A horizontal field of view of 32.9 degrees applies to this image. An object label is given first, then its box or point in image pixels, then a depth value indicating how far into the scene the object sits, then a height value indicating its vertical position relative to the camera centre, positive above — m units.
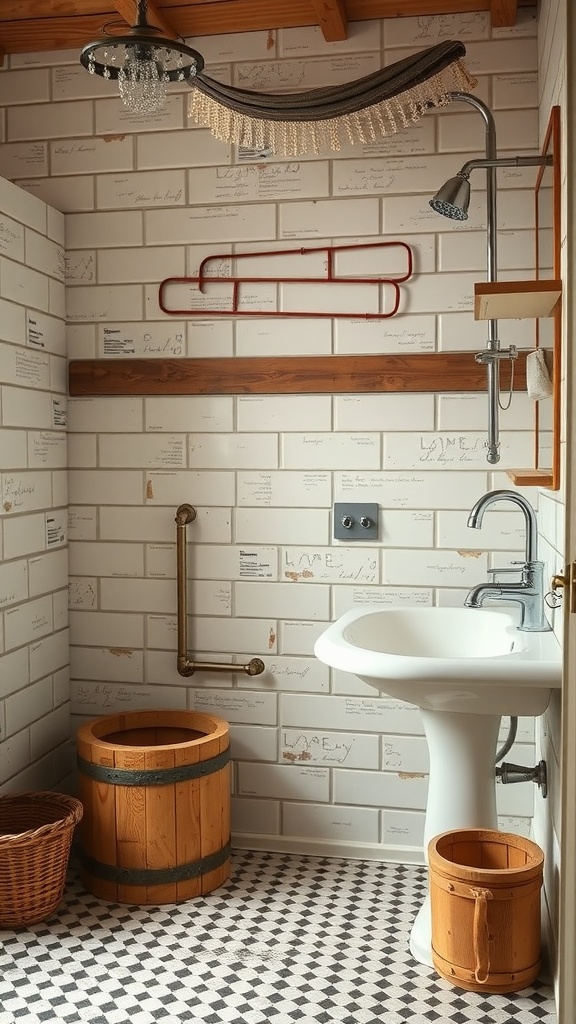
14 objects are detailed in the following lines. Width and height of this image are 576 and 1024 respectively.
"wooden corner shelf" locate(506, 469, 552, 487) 2.37 +0.01
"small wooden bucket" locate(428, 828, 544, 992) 2.24 -1.02
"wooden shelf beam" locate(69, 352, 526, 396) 2.98 +0.34
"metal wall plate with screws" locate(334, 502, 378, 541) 3.05 -0.12
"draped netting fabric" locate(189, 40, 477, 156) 2.74 +1.10
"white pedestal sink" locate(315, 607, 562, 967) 2.15 -0.46
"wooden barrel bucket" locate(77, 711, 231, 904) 2.75 -0.96
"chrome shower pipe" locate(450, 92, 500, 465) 2.67 +0.74
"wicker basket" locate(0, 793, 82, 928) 2.55 -1.03
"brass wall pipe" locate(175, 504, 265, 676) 3.14 -0.47
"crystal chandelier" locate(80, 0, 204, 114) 1.99 +0.89
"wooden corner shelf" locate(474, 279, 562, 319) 2.21 +0.43
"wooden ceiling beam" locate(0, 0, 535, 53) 2.91 +1.43
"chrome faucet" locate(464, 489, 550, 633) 2.53 -0.28
